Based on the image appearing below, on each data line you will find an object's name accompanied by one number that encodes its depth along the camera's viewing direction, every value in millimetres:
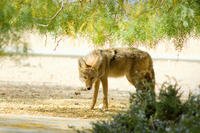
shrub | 12430
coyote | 24094
